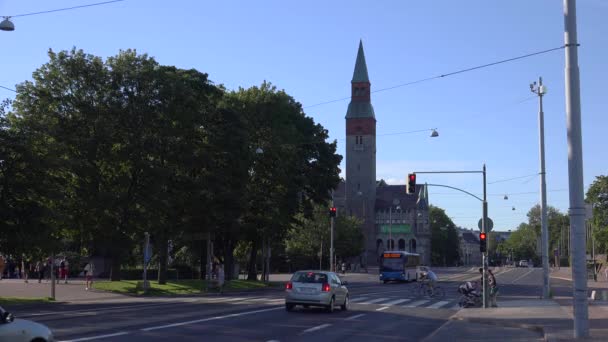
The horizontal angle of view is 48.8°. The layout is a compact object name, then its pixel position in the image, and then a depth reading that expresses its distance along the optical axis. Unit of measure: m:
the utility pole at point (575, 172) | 15.11
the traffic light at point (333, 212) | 48.40
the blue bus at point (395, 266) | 61.66
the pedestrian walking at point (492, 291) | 28.58
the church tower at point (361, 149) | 131.38
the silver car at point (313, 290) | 23.66
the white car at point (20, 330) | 9.62
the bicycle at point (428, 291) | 38.44
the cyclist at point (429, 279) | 38.78
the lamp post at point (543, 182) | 31.95
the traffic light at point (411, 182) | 34.09
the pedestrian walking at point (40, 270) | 44.88
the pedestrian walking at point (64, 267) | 44.46
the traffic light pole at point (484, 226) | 27.48
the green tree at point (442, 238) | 168.62
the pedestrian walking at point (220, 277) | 39.34
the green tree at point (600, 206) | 94.25
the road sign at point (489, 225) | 28.81
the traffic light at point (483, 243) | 28.97
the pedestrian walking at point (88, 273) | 36.96
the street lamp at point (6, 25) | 20.00
